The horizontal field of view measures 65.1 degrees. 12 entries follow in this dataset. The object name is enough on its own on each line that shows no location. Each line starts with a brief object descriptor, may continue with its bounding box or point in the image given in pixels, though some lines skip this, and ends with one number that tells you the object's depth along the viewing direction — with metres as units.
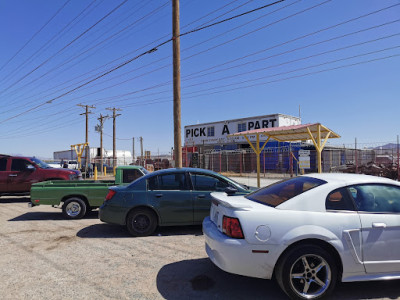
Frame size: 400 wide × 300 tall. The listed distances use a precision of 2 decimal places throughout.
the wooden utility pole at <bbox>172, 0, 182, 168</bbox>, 12.22
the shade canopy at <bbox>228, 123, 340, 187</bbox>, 10.91
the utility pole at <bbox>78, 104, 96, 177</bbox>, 41.50
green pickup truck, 8.23
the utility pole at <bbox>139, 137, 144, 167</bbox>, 30.98
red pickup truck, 11.27
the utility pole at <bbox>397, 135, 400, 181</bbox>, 15.14
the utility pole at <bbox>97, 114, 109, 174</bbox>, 39.97
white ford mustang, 3.43
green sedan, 6.34
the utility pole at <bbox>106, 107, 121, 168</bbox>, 40.42
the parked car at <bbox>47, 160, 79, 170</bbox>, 39.31
